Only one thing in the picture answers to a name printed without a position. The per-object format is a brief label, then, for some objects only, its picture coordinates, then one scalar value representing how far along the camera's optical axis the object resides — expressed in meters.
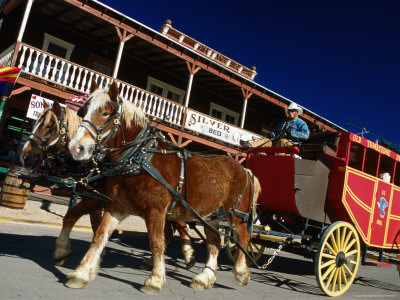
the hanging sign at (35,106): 10.53
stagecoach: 5.29
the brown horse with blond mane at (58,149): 4.27
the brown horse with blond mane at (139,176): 3.56
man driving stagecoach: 5.80
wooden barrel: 8.23
